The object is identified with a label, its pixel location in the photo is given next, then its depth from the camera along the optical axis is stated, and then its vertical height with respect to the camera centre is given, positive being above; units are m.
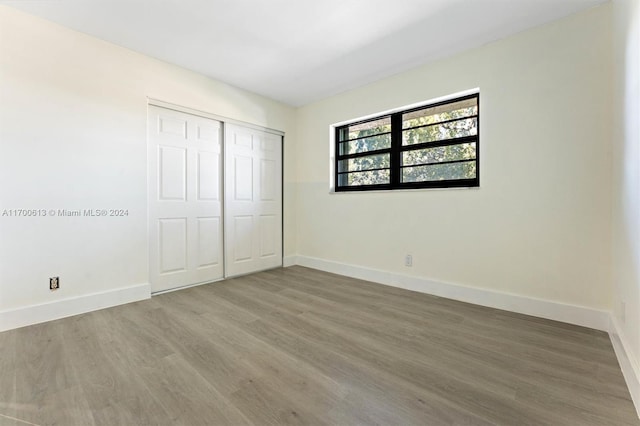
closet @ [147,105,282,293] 3.01 +0.16
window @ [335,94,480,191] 2.81 +0.74
